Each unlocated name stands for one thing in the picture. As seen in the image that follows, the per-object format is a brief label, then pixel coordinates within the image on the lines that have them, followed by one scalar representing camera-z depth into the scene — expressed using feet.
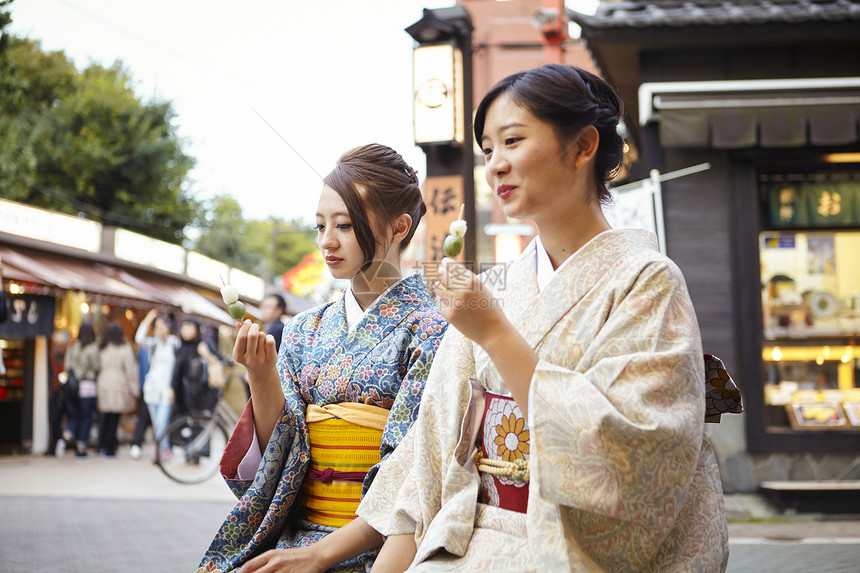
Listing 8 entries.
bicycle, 26.20
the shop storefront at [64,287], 33.17
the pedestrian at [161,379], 30.04
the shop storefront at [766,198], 20.42
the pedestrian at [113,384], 31.86
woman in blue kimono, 6.96
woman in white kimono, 4.81
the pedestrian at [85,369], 32.12
